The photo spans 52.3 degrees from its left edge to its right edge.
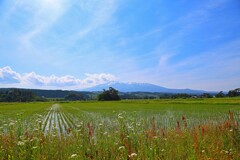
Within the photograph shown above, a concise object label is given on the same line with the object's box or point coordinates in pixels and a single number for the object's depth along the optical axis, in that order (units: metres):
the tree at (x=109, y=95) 134.50
